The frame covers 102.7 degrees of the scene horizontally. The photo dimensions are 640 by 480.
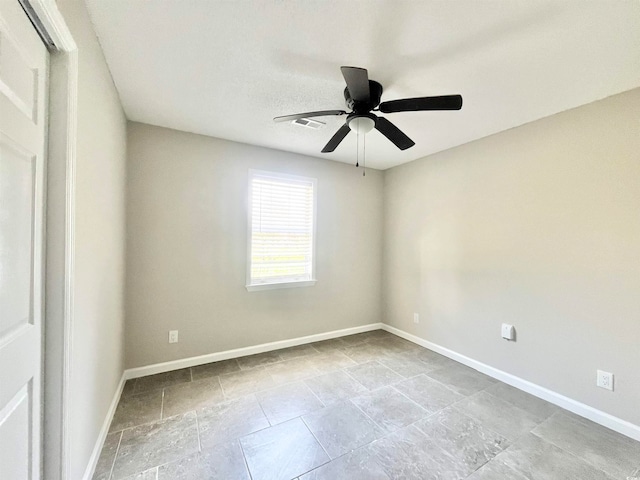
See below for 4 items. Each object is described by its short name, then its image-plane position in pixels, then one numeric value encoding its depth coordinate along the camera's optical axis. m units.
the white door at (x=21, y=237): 0.78
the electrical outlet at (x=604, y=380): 1.89
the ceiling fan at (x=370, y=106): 1.43
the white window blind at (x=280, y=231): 3.05
